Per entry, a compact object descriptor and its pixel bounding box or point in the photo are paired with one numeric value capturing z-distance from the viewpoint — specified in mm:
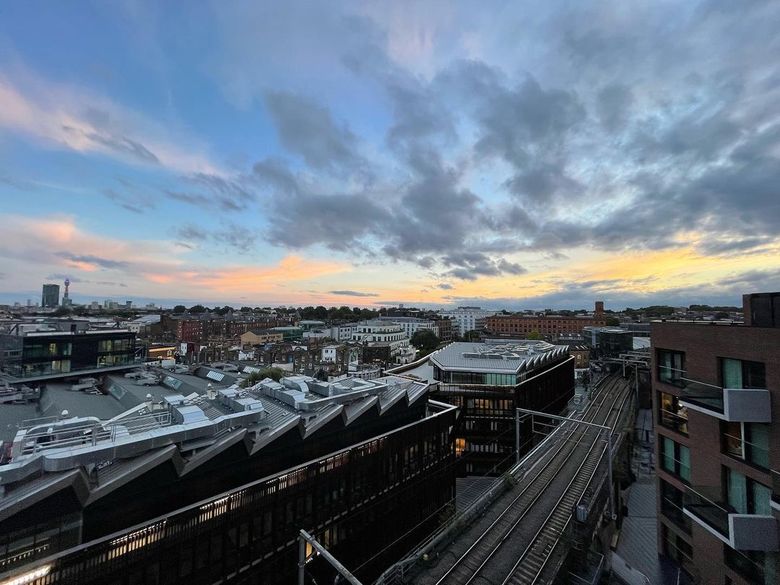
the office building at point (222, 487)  14250
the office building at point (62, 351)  45625
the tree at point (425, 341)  143250
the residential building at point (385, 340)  119500
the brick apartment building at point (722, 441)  15820
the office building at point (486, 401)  50906
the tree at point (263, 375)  55038
